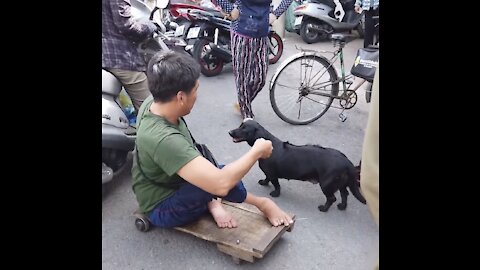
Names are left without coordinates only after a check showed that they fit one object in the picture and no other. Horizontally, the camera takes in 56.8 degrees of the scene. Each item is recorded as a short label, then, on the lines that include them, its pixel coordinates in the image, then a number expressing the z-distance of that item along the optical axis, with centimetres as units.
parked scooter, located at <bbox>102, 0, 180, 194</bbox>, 304
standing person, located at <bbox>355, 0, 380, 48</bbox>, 561
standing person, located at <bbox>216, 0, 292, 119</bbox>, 381
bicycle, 424
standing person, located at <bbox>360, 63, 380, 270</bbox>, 103
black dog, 291
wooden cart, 243
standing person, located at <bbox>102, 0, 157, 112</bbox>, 316
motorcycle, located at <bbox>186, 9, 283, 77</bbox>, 588
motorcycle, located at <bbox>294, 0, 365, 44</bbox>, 821
